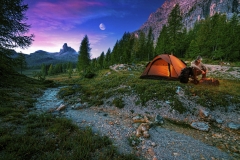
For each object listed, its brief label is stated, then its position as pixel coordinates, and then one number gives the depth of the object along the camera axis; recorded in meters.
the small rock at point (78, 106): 8.17
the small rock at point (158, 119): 5.92
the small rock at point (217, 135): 4.92
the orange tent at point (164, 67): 10.18
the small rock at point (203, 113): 6.15
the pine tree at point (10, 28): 11.19
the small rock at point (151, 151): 3.80
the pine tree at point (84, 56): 36.77
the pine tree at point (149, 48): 48.27
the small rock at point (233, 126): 5.36
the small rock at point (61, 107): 7.72
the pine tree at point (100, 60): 59.37
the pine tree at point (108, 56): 57.58
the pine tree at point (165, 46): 31.47
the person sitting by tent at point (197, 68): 8.80
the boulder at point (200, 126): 5.36
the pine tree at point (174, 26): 26.70
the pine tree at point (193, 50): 33.77
